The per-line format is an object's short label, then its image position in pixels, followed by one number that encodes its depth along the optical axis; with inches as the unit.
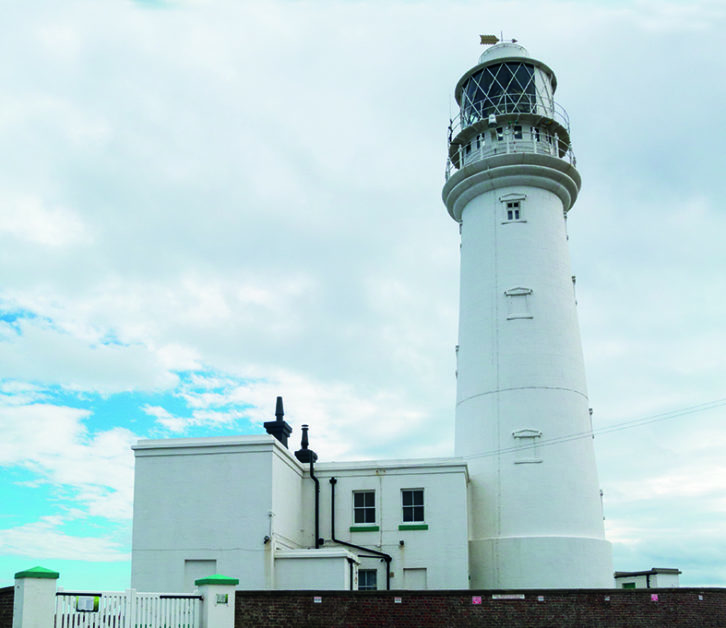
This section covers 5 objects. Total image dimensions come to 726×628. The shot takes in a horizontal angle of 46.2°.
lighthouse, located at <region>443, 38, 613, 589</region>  1003.9
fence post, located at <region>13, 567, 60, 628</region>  641.6
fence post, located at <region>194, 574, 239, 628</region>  717.9
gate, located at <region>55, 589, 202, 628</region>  670.5
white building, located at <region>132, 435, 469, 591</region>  910.4
